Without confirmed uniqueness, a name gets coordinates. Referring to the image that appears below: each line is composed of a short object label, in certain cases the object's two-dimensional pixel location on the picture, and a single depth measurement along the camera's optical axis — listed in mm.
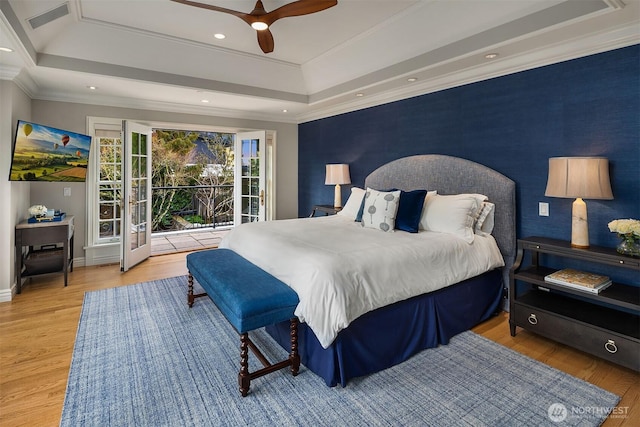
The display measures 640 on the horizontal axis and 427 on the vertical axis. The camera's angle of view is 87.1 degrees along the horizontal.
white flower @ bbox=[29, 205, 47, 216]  3934
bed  2203
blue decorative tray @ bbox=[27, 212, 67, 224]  3879
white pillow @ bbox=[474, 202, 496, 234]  3377
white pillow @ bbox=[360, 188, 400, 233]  3443
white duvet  2162
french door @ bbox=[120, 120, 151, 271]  4742
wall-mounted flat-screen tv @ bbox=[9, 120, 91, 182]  3559
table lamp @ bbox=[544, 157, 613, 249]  2559
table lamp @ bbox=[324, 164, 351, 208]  5312
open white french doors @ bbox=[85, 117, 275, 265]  4871
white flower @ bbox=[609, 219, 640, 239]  2316
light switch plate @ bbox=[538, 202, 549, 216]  3110
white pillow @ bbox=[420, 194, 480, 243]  3207
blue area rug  1920
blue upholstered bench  2114
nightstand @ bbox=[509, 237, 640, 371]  2314
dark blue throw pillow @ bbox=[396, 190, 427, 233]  3369
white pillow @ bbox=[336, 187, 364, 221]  4352
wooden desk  3701
